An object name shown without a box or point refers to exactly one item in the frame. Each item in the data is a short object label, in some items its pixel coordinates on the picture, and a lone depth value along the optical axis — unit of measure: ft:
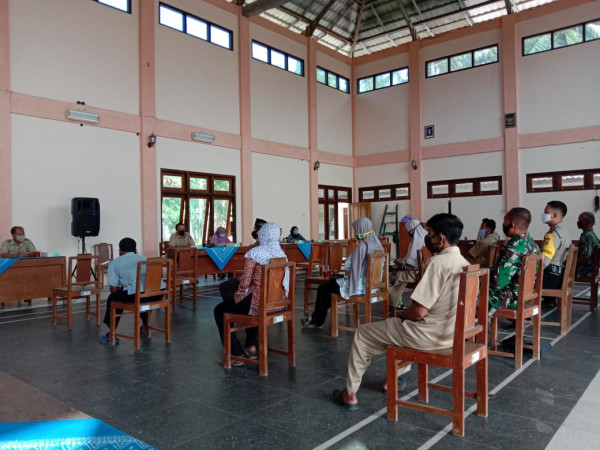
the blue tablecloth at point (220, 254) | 24.35
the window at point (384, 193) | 43.21
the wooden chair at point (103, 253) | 26.58
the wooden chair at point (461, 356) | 7.51
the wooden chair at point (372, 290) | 14.23
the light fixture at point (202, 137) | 32.35
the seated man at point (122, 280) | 14.35
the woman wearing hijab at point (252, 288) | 11.50
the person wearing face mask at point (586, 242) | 18.40
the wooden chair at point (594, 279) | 18.20
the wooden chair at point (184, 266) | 20.99
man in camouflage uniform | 11.96
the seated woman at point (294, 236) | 33.54
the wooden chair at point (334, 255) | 21.54
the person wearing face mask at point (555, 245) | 15.53
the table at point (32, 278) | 19.40
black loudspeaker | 25.16
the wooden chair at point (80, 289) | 16.79
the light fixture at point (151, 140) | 29.58
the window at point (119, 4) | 27.84
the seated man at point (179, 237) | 29.14
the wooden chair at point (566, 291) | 14.19
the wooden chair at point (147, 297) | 13.71
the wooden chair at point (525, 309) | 11.39
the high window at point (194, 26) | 30.94
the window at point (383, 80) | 43.37
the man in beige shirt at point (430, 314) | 7.79
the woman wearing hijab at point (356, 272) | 14.58
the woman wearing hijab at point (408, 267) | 16.56
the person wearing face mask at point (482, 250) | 20.27
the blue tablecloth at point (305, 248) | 31.42
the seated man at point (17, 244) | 22.06
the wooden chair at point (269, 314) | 10.93
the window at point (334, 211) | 43.73
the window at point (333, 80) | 43.39
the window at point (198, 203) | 31.48
